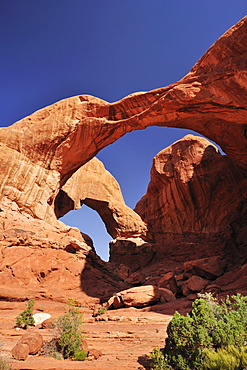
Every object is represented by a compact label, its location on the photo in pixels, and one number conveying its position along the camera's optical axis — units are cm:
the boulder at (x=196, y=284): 1633
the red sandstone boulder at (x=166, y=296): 1465
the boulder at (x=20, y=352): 659
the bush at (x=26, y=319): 1003
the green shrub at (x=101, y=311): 1300
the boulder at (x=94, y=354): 750
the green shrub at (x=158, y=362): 607
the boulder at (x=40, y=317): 1140
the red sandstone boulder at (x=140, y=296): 1398
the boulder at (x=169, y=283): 1727
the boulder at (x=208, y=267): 1953
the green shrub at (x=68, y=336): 758
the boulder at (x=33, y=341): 724
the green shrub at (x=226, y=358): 501
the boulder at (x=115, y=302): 1420
